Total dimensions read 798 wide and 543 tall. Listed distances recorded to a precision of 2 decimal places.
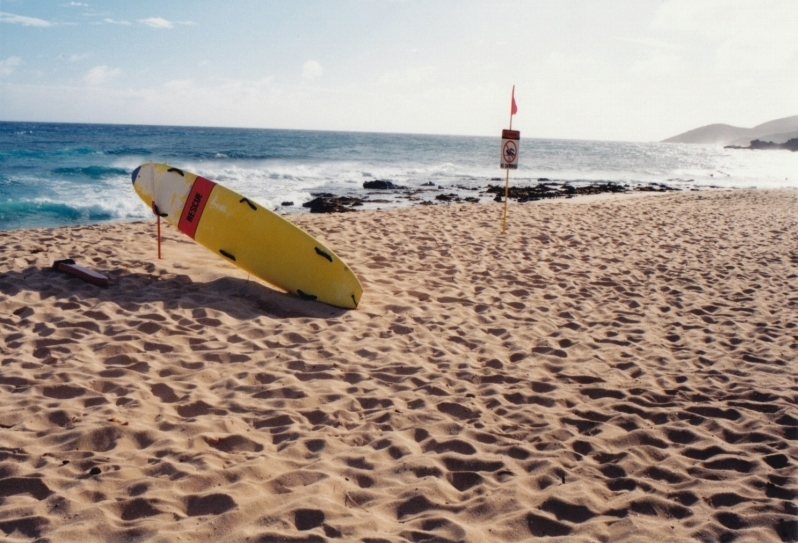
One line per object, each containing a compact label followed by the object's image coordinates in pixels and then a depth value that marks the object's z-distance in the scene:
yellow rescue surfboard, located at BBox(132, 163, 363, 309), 5.36
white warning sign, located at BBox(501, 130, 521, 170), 8.77
